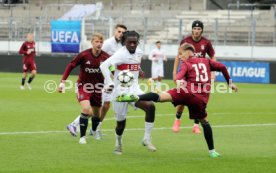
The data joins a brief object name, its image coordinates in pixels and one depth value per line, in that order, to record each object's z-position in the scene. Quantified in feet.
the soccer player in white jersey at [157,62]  121.02
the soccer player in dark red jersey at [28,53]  109.70
